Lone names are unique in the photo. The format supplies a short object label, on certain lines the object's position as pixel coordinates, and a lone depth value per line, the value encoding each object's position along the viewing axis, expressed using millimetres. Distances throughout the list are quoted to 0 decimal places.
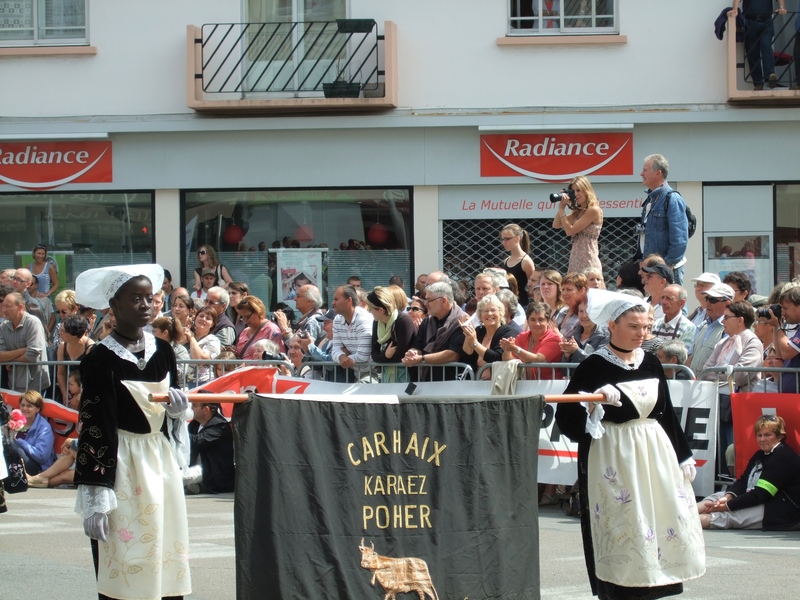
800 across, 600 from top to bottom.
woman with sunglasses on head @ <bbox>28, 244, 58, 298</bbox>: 17562
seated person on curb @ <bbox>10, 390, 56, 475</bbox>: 12406
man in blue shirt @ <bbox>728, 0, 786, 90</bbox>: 17469
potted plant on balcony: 18031
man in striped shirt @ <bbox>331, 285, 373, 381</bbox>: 11625
